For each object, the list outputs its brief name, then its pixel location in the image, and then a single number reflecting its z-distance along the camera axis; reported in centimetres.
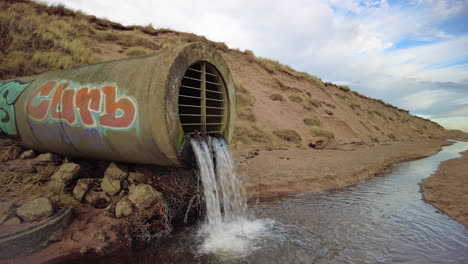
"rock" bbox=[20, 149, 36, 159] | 551
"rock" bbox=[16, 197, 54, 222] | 395
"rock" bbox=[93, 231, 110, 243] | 403
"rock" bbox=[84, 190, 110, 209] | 458
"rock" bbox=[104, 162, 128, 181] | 488
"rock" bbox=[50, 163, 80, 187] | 472
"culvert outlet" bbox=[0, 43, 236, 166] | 407
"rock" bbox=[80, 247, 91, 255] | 383
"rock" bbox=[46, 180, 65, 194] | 457
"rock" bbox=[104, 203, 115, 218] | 443
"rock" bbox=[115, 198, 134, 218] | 440
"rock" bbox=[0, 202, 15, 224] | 386
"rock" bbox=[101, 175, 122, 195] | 478
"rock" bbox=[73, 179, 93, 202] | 459
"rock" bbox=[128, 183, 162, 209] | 455
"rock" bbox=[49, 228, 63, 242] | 390
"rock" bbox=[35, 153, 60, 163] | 530
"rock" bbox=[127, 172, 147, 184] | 496
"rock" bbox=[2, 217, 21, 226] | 381
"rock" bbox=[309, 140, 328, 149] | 1365
